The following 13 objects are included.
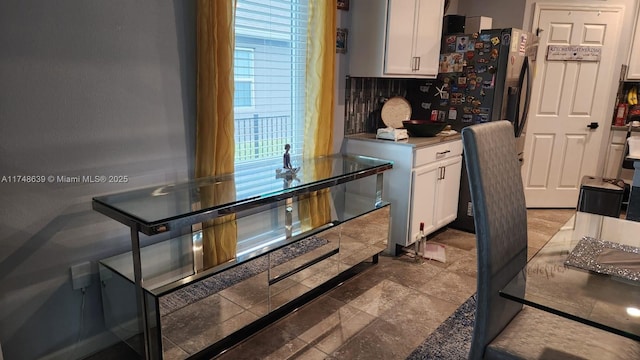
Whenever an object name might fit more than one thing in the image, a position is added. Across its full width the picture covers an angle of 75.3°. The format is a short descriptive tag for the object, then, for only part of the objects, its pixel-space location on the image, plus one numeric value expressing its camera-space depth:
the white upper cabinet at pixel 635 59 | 4.09
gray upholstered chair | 1.33
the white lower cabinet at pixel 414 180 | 3.04
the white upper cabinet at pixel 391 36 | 3.05
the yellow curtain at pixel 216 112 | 2.10
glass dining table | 1.22
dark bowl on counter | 3.30
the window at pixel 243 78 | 2.48
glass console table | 1.72
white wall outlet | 1.91
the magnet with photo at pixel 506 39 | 3.31
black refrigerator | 3.39
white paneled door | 4.14
